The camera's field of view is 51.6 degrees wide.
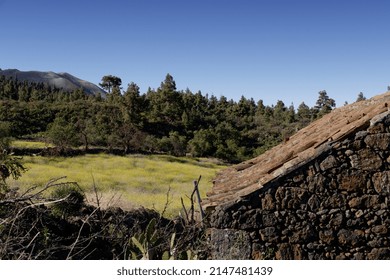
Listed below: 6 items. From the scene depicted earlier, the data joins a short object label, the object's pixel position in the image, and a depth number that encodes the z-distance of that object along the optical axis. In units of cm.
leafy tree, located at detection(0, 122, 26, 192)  1275
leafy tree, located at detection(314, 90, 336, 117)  8431
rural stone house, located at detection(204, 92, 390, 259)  614
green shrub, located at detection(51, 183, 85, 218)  1319
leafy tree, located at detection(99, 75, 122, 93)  9144
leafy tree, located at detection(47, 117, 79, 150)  4609
